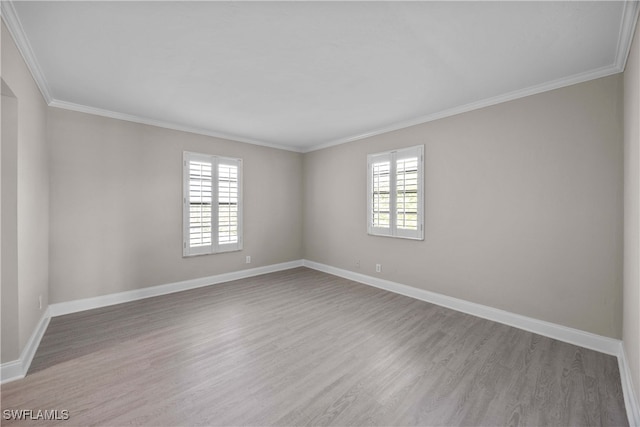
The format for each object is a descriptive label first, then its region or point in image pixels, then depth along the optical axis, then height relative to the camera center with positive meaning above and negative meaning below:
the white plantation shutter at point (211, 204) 4.30 +0.13
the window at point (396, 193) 3.91 +0.32
